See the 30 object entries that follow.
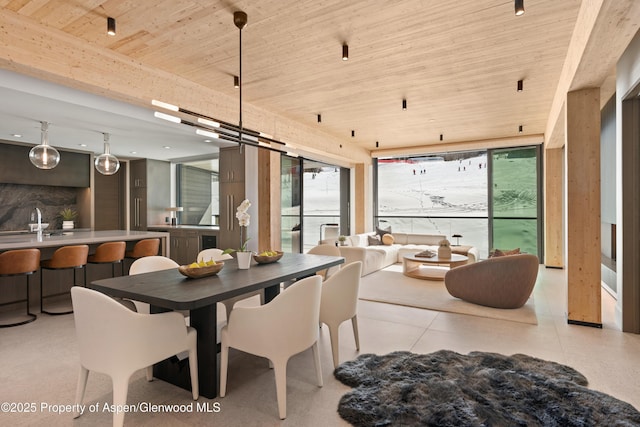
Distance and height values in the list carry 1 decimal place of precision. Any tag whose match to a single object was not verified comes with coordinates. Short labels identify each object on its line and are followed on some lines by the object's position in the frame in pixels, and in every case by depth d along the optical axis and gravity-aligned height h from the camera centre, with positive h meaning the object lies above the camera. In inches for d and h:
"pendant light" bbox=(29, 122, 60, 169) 173.5 +29.5
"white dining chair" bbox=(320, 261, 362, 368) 107.3 -26.5
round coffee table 225.8 -39.2
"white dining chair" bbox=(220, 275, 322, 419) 83.0 -27.7
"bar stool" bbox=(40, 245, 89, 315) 164.4 -21.4
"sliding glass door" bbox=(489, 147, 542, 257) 301.9 +11.2
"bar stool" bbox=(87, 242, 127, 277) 183.3 -20.7
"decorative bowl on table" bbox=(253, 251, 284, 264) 128.0 -16.2
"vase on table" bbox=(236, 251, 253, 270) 118.4 -15.4
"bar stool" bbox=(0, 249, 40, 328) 146.6 -20.5
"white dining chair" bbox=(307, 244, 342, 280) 160.9 -17.2
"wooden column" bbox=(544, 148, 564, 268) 276.7 +5.6
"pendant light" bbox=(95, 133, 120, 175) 206.5 +30.5
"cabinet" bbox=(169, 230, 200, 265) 271.3 -24.8
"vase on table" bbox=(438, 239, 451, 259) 232.2 -25.6
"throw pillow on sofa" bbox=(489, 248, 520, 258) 196.1 -23.0
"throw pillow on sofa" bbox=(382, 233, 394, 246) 314.2 -24.3
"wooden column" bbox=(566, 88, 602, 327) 142.8 +2.1
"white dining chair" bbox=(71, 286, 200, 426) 72.9 -26.7
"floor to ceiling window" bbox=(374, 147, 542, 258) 305.0 +15.3
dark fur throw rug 78.0 -45.8
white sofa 238.1 -29.1
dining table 82.3 -19.2
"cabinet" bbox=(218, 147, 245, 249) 243.9 +14.0
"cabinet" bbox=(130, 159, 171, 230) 318.7 +20.4
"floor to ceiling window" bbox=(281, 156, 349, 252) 363.9 +12.3
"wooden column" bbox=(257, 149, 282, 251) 233.5 +8.5
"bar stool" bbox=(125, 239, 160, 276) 201.9 -20.4
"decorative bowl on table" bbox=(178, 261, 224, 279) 101.0 -16.7
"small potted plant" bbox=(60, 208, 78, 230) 292.6 +0.7
